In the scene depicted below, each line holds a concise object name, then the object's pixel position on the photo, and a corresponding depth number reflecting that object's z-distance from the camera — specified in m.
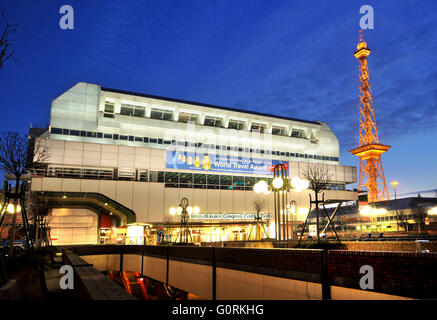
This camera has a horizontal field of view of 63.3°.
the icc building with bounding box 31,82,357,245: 48.06
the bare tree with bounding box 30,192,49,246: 32.40
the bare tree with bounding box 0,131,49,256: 18.05
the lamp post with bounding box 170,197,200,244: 28.58
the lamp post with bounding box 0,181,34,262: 11.27
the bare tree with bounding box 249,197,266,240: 55.53
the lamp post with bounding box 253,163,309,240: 18.12
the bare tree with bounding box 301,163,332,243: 61.06
